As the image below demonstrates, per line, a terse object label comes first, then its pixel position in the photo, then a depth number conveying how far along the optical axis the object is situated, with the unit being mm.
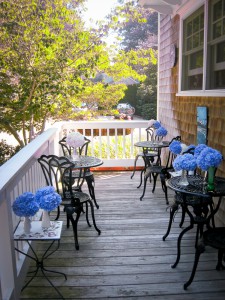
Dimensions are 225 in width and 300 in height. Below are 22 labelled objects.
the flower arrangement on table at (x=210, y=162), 2514
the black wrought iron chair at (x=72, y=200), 3141
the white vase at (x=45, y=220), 2439
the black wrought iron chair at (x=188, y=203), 2971
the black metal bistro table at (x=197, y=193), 2592
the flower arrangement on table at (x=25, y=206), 2178
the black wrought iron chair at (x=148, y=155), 5123
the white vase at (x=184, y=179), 2864
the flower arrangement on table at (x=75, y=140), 3773
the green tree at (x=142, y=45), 7598
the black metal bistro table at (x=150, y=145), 4928
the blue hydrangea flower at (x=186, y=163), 2723
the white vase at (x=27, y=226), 2333
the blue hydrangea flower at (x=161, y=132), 4969
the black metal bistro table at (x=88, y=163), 3663
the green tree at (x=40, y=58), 6316
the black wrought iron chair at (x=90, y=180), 4094
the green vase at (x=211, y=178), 2623
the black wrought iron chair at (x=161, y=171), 4426
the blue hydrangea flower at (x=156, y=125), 5465
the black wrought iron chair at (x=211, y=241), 2277
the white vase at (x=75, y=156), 4006
